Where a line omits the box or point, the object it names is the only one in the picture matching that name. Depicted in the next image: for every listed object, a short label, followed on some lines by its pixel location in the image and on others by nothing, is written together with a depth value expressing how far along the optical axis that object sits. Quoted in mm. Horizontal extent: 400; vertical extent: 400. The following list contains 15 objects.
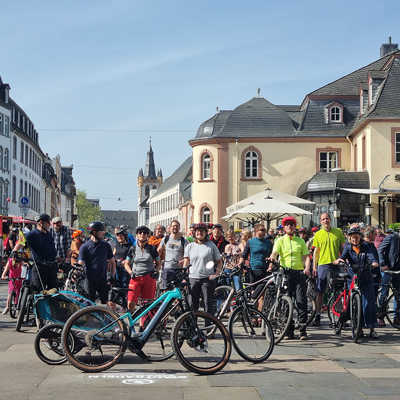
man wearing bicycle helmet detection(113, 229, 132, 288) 14750
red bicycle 10984
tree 140000
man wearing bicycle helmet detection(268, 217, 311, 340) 11547
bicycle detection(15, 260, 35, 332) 11758
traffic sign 32156
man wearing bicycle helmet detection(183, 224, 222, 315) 11188
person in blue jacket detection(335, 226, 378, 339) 11281
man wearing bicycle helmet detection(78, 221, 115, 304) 10898
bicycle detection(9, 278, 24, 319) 14248
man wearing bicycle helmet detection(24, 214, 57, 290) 11641
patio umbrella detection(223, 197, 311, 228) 21484
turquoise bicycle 8273
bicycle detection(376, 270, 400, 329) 12711
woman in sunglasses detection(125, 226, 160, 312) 11398
